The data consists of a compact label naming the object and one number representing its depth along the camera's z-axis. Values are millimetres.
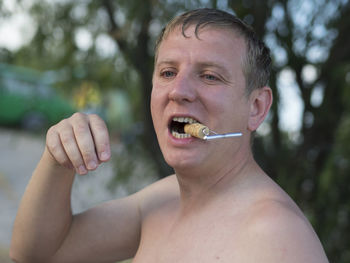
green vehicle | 10235
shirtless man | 1241
